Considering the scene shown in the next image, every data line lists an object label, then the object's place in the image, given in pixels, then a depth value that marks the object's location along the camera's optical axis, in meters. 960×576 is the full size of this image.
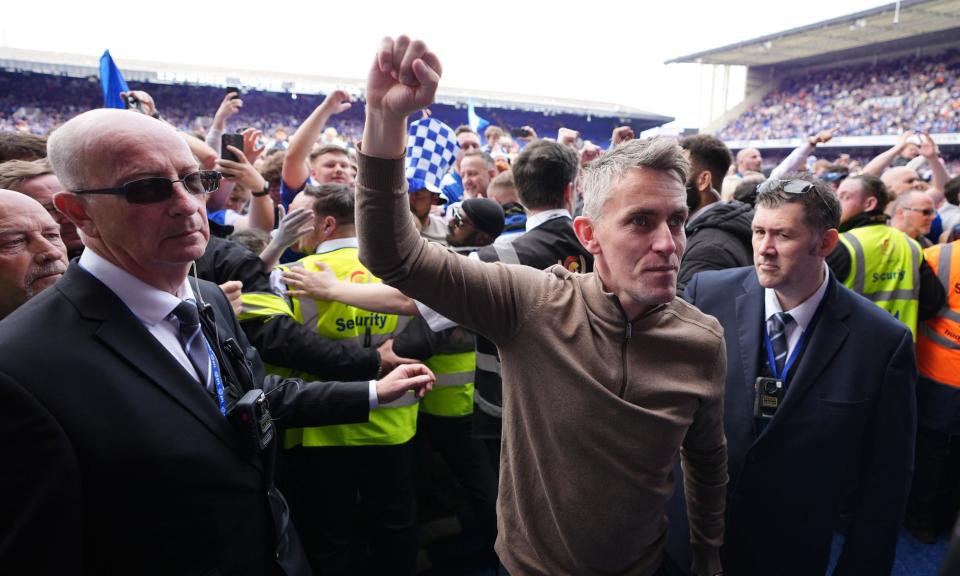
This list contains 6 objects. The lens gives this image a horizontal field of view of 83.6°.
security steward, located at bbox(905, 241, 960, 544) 3.67
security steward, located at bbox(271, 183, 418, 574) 2.74
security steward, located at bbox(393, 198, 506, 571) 3.13
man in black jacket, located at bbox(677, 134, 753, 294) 2.95
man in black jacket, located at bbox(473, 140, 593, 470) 2.67
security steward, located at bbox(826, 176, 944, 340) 3.60
